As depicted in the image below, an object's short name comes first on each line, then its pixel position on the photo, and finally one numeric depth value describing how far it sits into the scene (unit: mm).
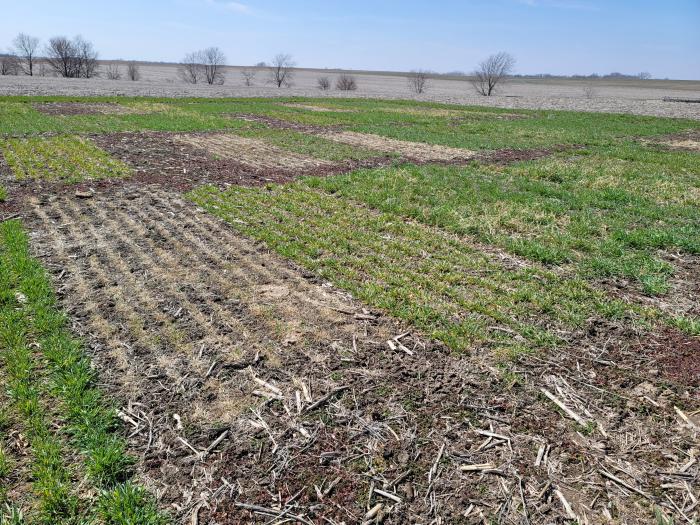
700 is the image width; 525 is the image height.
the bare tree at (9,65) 89525
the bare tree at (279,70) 107000
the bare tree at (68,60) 87062
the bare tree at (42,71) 97188
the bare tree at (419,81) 90494
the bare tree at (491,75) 84438
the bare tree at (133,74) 99062
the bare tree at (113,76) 95812
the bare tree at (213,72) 106962
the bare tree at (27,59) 94688
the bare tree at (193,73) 107438
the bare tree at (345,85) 89862
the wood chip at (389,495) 3570
